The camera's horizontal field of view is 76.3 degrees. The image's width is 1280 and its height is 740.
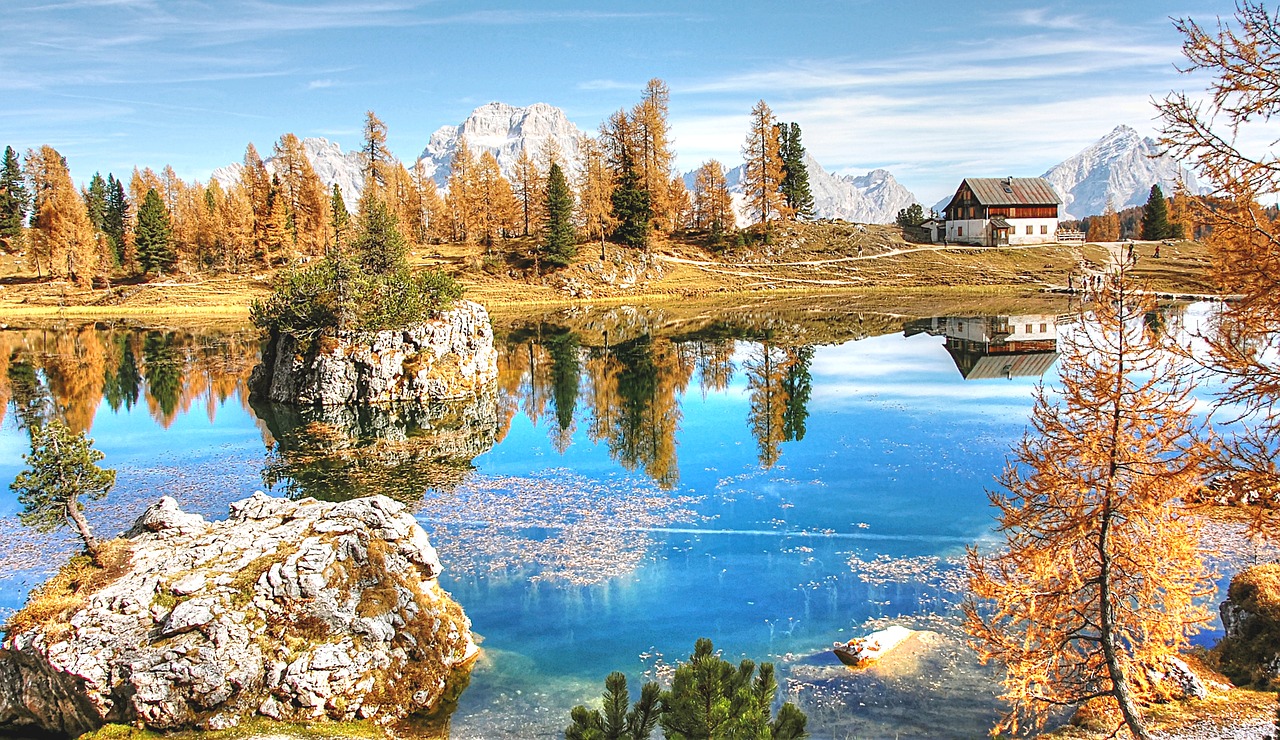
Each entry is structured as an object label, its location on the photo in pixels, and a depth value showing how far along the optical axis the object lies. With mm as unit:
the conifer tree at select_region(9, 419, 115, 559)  19969
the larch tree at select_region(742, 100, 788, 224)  122062
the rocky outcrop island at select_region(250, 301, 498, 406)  50125
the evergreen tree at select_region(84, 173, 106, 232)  149750
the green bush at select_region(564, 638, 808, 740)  10539
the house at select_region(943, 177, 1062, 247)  126438
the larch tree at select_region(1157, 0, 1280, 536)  11375
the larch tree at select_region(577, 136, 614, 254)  111625
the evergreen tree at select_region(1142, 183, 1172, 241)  129250
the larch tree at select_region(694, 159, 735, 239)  131250
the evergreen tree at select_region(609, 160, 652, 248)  113312
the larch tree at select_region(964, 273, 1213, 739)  13758
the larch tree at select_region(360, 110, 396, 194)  123062
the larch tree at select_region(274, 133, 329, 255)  121631
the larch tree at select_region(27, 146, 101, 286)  110562
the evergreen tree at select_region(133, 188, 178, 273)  116438
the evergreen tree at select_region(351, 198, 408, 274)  55656
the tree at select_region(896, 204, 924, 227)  148762
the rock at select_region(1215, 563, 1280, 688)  17453
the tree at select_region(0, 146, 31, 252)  130250
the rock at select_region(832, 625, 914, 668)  19281
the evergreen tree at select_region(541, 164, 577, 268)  106125
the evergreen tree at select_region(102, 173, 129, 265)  141375
